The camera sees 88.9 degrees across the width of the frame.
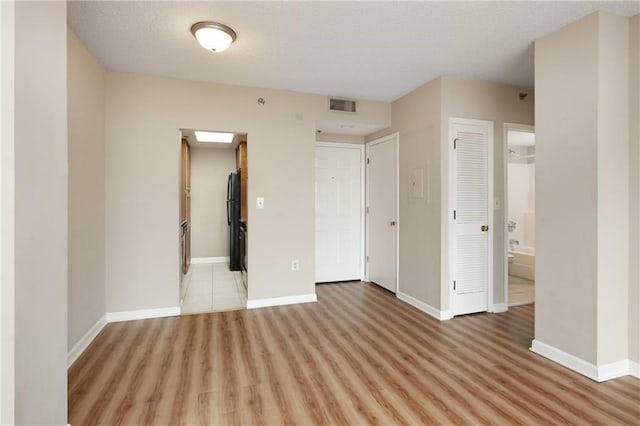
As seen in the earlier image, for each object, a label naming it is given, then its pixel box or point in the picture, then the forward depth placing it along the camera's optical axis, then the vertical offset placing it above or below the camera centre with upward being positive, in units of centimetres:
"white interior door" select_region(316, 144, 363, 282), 478 -2
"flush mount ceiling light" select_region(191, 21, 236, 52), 236 +131
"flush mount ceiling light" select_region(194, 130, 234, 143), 504 +121
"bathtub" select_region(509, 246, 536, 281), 517 -88
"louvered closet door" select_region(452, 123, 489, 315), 346 -7
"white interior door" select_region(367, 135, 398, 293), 426 +1
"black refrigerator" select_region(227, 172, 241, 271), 566 -15
